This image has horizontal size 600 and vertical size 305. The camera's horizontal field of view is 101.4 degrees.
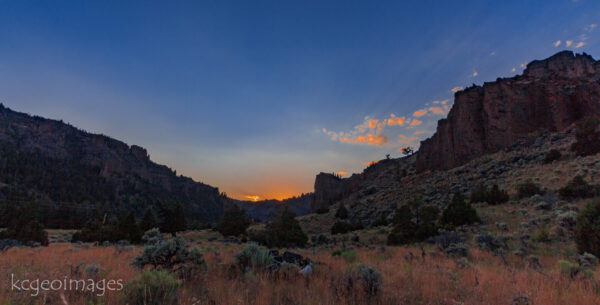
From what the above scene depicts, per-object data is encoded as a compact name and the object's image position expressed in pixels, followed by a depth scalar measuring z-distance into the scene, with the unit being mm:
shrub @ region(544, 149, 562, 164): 27188
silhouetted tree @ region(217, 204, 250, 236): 28631
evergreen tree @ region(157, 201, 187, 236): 29359
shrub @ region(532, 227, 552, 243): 10961
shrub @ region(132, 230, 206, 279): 5820
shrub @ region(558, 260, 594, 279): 5598
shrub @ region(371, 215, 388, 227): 26667
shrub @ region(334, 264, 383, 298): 4438
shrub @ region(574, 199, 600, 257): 8031
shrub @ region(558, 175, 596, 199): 15906
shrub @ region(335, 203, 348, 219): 38475
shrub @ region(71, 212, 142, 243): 23188
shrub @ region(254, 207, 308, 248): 18500
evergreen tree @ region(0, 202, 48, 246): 20453
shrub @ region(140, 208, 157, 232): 30078
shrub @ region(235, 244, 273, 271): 6363
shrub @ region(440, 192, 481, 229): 16453
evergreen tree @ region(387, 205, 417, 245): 15044
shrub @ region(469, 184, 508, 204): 20719
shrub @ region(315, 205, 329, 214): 48250
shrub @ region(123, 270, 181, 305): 3547
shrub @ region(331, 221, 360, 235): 26752
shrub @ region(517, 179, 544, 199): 19531
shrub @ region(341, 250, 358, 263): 8705
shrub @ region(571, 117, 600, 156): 24641
